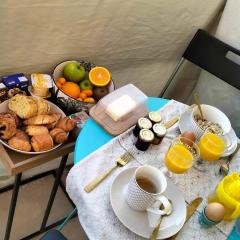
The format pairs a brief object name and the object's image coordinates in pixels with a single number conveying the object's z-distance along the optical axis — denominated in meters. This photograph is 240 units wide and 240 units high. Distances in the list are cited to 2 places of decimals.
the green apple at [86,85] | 1.25
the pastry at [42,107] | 1.09
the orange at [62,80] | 1.23
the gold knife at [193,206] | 0.88
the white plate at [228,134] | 1.07
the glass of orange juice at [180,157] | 0.93
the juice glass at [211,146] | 1.00
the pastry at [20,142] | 1.00
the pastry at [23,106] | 1.06
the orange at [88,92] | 1.24
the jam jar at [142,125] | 1.00
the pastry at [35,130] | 1.04
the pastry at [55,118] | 1.09
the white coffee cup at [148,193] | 0.78
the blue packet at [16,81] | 1.12
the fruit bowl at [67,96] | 1.18
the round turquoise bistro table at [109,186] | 0.82
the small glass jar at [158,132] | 0.99
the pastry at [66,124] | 1.09
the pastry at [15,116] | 1.05
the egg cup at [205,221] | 0.86
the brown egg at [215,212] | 0.84
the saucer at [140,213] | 0.81
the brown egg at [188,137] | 0.99
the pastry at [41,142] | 1.02
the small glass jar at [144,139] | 0.97
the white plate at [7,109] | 1.00
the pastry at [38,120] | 1.06
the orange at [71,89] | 1.21
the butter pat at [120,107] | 1.05
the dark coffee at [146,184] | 0.82
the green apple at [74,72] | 1.23
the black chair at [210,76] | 1.52
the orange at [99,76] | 1.25
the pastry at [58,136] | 1.06
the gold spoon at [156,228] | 0.79
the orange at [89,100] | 1.21
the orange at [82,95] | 1.23
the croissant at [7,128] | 1.00
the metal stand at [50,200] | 1.15
